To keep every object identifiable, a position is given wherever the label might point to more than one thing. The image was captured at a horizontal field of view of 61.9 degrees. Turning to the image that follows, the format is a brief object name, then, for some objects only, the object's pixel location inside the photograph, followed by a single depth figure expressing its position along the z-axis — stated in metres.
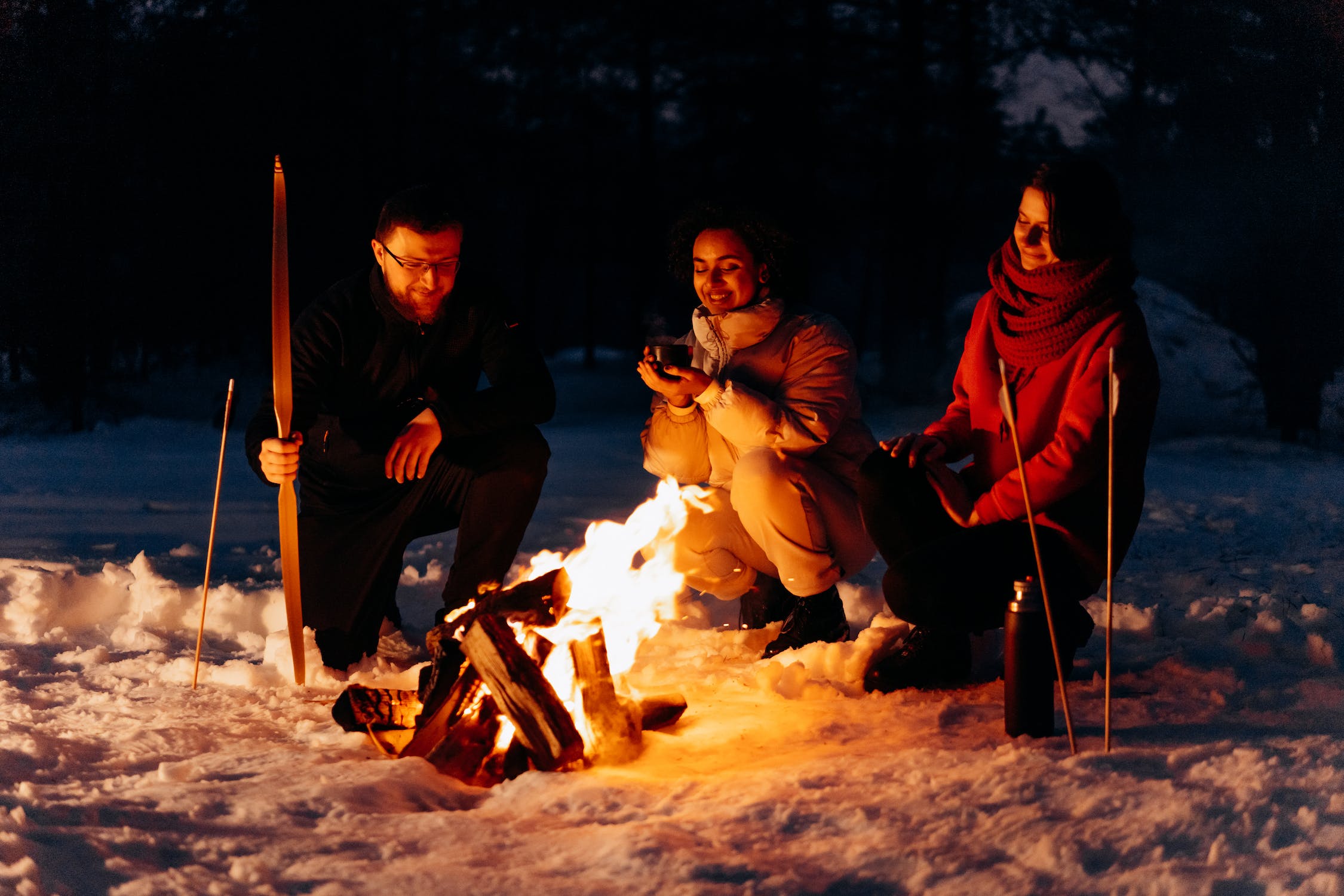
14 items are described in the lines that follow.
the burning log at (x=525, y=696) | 2.95
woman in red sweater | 3.30
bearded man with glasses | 4.14
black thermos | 2.98
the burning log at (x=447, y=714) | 3.12
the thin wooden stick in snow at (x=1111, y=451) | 2.74
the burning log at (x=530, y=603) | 3.31
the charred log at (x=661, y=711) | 3.32
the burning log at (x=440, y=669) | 3.26
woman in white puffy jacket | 4.03
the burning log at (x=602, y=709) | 3.08
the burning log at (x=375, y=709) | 3.23
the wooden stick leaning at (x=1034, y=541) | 2.79
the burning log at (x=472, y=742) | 3.01
